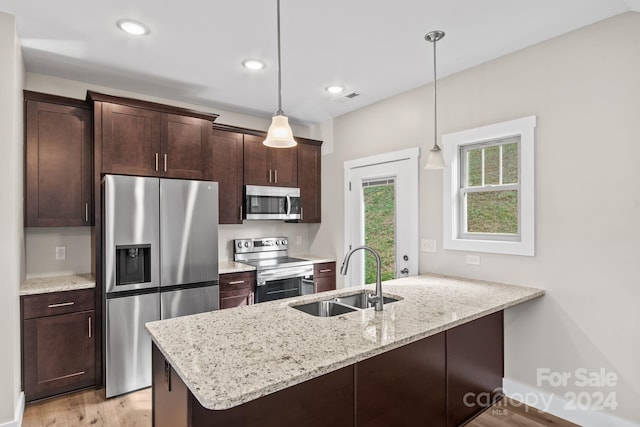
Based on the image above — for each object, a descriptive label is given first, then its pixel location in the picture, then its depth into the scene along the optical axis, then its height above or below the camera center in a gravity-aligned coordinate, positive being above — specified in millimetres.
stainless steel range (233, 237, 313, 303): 3766 -600
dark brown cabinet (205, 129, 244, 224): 3867 +450
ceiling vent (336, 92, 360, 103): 3645 +1206
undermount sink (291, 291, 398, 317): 2289 -616
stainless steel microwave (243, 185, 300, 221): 4051 +122
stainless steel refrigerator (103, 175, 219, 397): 2854 -418
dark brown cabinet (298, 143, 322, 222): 4516 +410
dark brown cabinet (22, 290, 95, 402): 2660 -1007
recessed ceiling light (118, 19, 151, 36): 2311 +1234
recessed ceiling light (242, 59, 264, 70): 2901 +1231
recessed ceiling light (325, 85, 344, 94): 3459 +1215
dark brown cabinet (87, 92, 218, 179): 2967 +674
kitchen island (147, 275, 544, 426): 1329 -579
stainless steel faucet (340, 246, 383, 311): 2051 -467
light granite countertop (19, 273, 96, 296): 2672 -561
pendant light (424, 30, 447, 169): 2474 +431
